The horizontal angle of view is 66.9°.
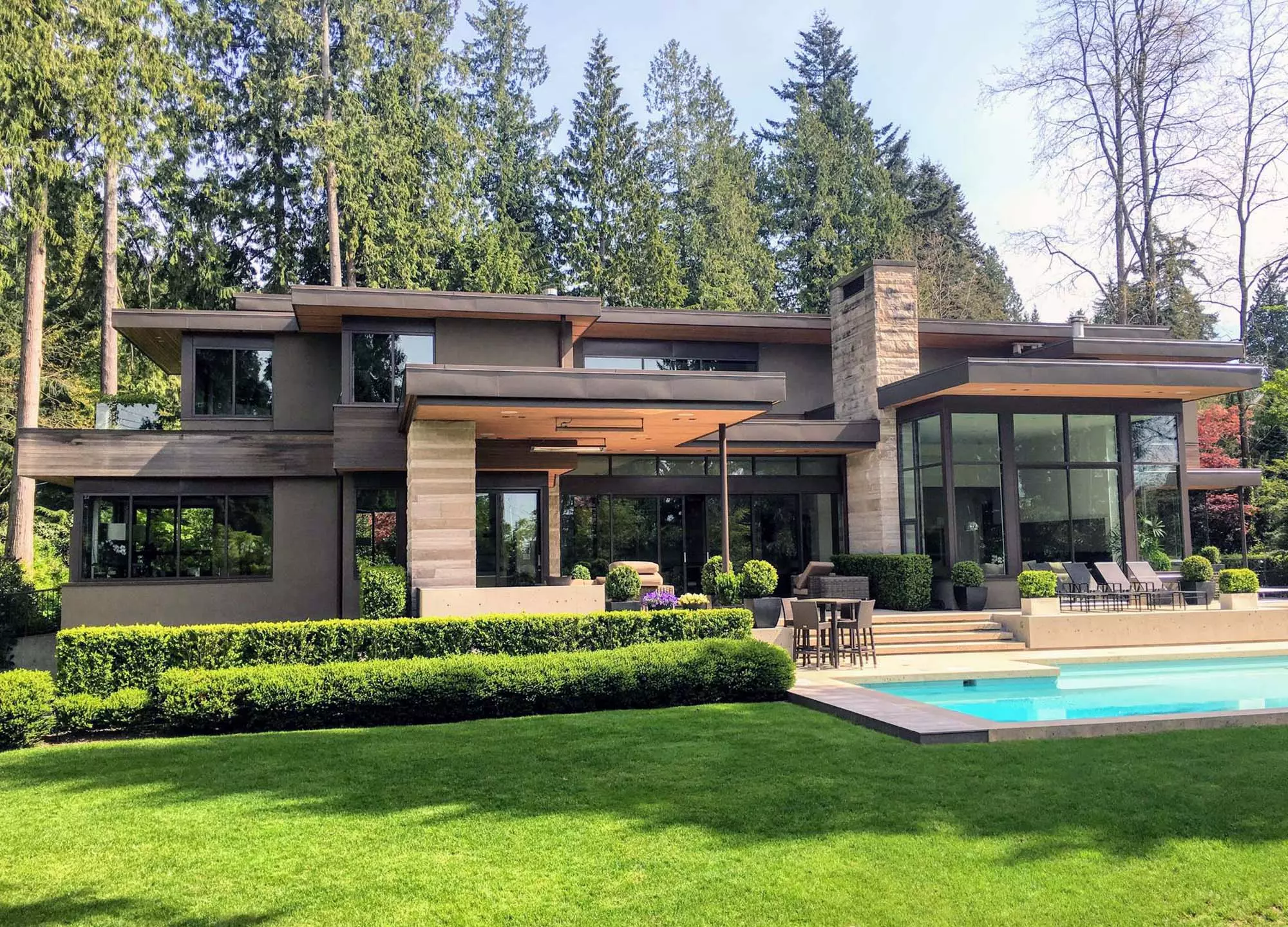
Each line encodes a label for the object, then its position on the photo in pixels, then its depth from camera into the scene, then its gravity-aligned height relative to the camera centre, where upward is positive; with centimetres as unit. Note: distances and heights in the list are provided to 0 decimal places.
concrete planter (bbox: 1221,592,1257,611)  1686 -154
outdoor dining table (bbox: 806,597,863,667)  1372 -131
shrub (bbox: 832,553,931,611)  1788 -114
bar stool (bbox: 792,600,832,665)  1377 -162
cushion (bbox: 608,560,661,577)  1823 -82
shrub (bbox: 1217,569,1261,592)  1705 -120
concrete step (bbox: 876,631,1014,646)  1572 -195
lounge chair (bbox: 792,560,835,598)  1856 -102
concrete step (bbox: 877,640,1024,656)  1545 -207
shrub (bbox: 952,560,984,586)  1758 -102
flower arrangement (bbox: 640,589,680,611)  1342 -108
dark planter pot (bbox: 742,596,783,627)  1550 -142
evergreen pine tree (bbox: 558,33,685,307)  3609 +1197
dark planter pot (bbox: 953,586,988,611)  1761 -145
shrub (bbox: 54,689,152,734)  952 -176
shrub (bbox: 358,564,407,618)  1403 -97
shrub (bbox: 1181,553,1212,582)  1795 -103
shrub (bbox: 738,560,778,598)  1509 -90
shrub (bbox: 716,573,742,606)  1391 -95
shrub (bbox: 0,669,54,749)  901 -162
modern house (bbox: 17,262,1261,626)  1725 +127
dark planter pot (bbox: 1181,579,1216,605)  1784 -142
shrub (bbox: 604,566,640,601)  1412 -88
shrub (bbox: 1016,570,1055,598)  1614 -113
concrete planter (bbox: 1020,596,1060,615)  1605 -149
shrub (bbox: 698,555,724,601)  1459 -77
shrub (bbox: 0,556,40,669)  1712 -126
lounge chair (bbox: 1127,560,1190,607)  1753 -115
